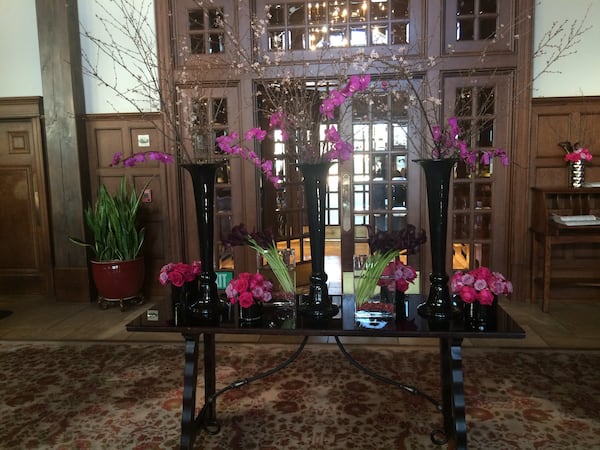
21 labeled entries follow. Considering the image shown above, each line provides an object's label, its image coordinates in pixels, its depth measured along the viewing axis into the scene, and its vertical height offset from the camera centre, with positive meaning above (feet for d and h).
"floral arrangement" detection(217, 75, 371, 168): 6.21 +0.77
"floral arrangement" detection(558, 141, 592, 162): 12.92 +0.80
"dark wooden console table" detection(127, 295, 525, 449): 6.11 -1.81
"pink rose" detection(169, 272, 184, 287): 7.04 -1.22
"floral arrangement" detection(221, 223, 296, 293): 7.03 -0.84
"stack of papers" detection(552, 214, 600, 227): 12.46 -0.99
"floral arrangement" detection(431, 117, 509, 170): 6.38 +0.55
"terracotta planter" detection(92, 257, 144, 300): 13.74 -2.34
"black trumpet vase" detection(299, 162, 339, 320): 6.63 -0.66
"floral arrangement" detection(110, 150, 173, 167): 6.64 +0.52
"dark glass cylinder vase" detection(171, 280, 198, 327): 7.04 -1.53
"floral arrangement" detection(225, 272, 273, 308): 6.48 -1.34
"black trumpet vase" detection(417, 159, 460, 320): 6.48 -0.59
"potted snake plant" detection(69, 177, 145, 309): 13.75 -1.44
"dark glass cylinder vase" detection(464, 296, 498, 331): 6.16 -1.71
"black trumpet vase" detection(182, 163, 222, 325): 6.91 -0.62
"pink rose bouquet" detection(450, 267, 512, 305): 6.22 -1.31
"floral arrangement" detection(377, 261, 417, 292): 6.85 -1.24
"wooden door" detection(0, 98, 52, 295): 15.21 -0.28
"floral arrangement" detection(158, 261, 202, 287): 7.06 -1.18
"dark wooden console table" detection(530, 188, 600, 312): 12.74 -1.21
